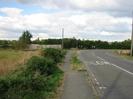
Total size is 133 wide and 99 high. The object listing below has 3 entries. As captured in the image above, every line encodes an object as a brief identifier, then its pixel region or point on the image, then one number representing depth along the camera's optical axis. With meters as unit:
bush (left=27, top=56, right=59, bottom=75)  7.58
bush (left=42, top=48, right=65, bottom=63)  13.06
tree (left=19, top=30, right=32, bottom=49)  38.71
